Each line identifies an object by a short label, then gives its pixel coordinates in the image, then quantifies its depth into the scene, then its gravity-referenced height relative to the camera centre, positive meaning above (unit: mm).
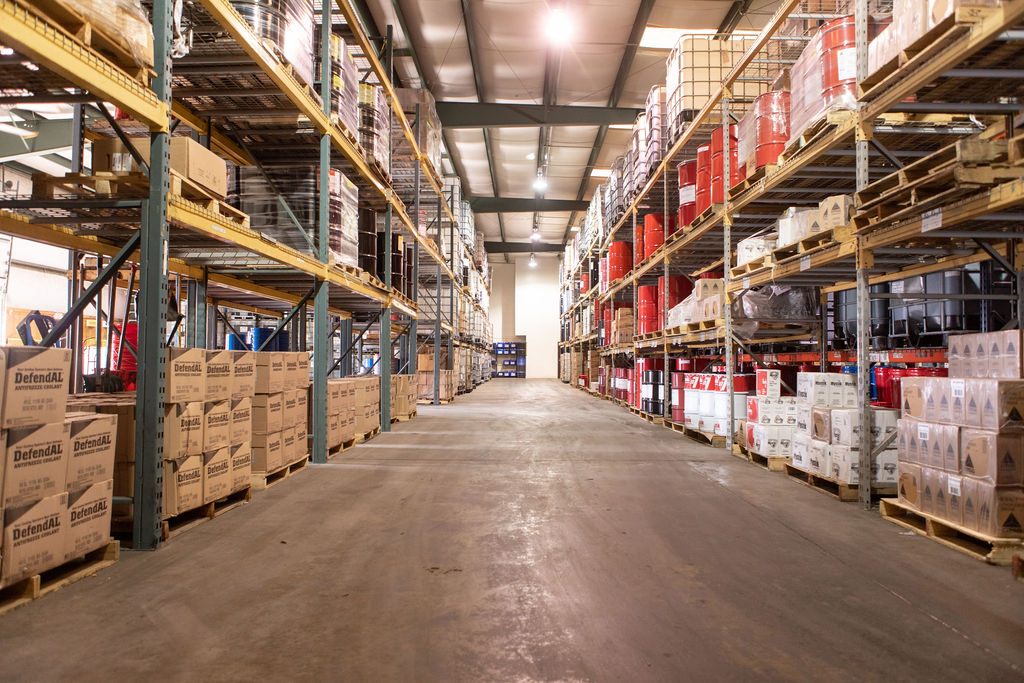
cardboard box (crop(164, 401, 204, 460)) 3406 -439
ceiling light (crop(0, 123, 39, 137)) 10109 +4001
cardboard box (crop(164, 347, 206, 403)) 3402 -116
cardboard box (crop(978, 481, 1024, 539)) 3066 -824
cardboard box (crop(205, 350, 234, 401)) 3799 -124
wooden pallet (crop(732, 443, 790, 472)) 5637 -1056
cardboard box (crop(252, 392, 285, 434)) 4762 -462
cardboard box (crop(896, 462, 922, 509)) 3648 -810
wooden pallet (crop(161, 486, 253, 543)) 3459 -1048
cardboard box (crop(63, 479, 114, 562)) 2740 -796
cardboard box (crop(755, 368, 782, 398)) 5785 -269
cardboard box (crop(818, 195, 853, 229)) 4518 +1154
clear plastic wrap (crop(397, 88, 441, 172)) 10695 +4655
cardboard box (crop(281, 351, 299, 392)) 5133 -124
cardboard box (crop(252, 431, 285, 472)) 4801 -801
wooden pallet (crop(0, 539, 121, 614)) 2479 -1030
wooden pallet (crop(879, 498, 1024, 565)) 3020 -1043
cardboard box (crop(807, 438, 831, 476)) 4617 -820
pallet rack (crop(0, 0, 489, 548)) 2900 +1151
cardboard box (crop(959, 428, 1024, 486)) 3080 -542
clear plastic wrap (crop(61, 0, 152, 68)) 2676 +1629
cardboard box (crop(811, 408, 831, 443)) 4633 -546
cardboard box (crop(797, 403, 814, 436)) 4918 -528
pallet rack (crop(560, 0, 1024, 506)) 3027 +1615
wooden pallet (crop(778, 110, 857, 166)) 4395 +1829
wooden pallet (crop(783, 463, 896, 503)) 4328 -1043
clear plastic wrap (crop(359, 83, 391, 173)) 7523 +3100
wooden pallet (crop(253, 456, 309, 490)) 4738 -1041
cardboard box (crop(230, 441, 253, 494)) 4121 -790
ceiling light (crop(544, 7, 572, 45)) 10383 +6034
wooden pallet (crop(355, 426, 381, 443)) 7325 -1048
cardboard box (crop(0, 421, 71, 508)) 2447 -466
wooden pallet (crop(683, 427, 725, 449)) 7152 -1045
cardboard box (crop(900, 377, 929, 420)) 3699 -255
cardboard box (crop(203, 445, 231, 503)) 3771 -784
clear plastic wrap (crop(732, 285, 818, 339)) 6910 +636
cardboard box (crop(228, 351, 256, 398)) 4145 -128
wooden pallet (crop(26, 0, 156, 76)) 2498 +1507
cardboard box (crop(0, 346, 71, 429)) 2457 -123
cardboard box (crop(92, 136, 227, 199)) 3432 +1226
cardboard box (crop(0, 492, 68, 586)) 2406 -783
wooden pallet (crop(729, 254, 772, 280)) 5742 +965
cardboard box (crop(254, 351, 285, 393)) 4742 -132
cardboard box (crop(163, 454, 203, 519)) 3434 -778
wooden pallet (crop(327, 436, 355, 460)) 6427 -1062
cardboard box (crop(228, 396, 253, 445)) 4083 -465
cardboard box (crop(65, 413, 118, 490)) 2783 -456
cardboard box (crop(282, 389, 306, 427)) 5134 -462
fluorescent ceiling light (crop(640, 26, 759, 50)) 11861 +6654
